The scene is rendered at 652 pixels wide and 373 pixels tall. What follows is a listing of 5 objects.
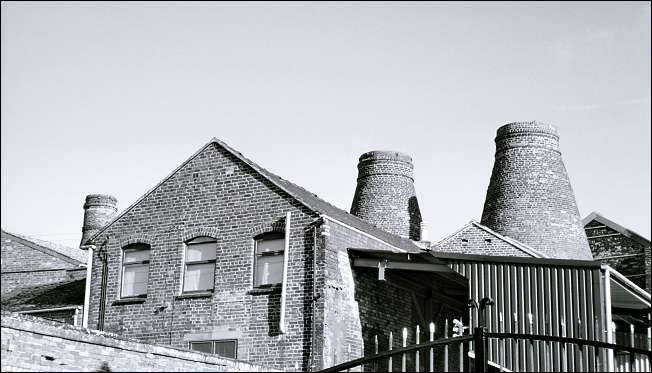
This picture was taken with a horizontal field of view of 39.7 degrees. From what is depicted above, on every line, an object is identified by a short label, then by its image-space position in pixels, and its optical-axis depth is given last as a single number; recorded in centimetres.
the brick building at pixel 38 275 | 2508
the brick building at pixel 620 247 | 3316
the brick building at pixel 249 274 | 1966
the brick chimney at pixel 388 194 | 3381
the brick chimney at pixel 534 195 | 3020
